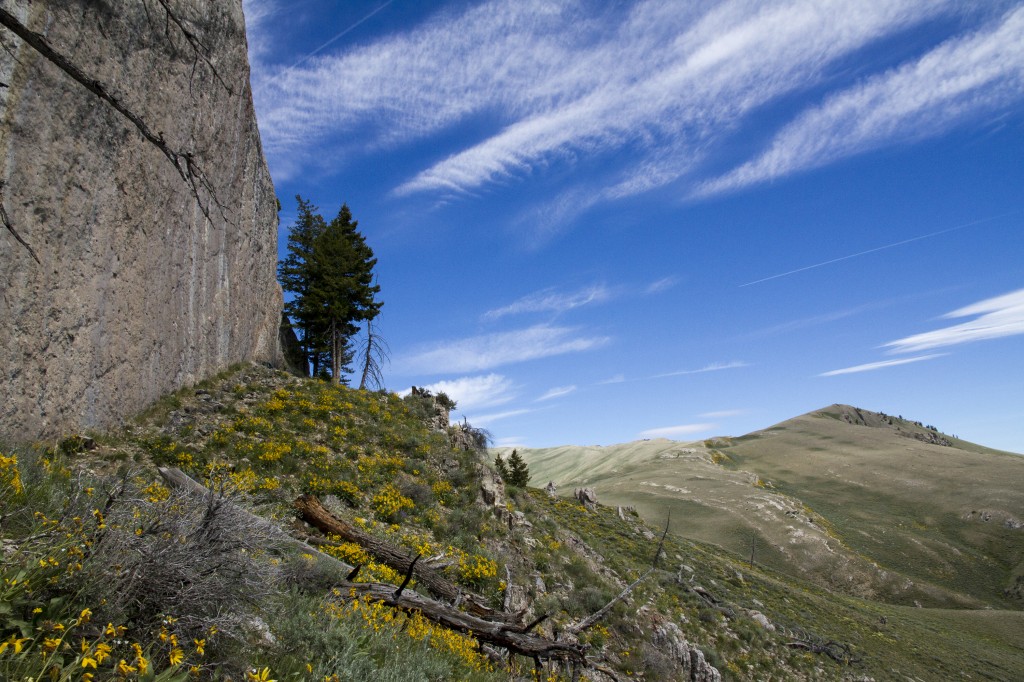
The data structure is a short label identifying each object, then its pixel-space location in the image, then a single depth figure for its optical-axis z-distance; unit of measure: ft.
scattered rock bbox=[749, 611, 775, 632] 73.10
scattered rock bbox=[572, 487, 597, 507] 129.59
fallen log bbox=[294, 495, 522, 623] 28.60
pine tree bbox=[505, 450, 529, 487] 157.89
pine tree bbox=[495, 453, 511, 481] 126.66
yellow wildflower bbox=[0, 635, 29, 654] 7.91
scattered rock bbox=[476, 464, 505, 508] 56.13
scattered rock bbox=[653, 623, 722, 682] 47.91
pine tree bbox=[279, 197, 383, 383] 119.14
